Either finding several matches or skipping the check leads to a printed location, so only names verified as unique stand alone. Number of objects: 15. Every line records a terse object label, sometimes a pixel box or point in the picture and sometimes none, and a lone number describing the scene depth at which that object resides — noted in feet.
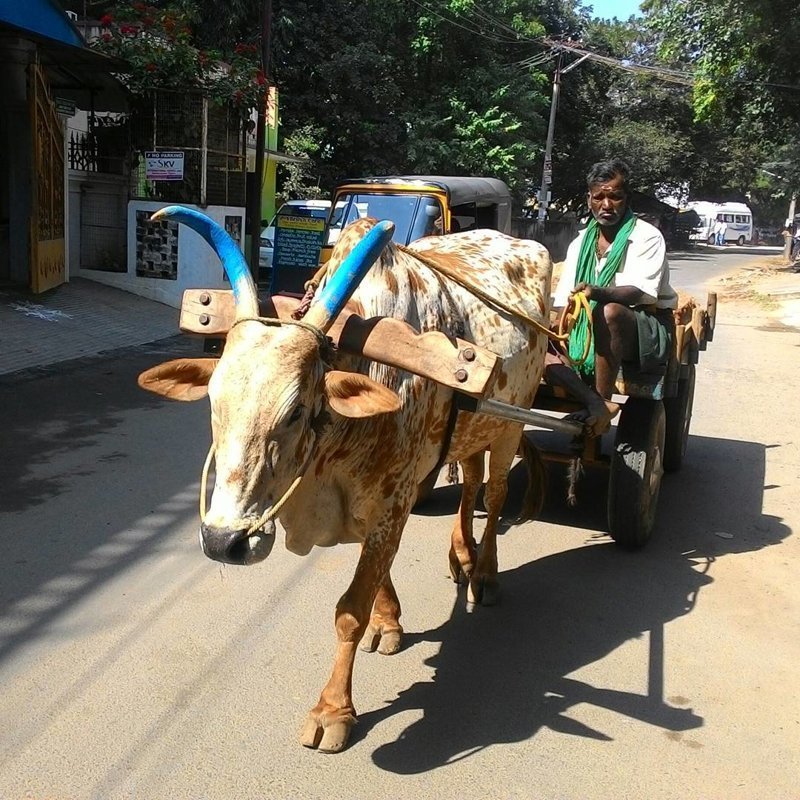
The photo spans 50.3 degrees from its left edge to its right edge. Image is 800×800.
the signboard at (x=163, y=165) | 41.29
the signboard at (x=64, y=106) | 38.42
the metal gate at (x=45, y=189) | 35.70
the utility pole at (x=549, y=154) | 86.22
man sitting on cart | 13.84
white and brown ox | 7.38
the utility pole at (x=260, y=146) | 44.70
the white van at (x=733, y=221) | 190.09
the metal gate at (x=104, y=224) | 43.47
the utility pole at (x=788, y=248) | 120.96
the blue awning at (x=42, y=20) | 30.07
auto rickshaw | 36.78
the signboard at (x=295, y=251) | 41.50
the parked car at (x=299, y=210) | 45.60
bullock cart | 8.32
